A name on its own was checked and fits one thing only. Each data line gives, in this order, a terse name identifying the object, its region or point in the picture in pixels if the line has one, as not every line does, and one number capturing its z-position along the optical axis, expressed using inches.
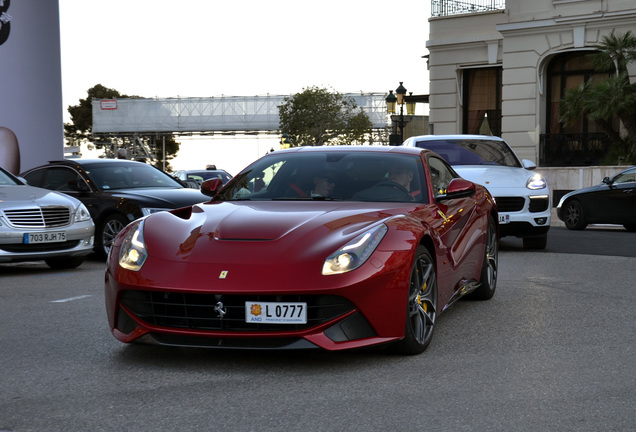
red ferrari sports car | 204.1
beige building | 1162.6
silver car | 438.9
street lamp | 1214.9
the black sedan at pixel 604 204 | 765.3
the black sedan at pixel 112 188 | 513.0
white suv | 525.0
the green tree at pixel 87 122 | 4328.2
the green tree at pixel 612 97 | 1074.7
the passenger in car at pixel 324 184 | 259.2
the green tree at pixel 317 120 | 2588.6
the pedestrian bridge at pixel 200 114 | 3164.4
